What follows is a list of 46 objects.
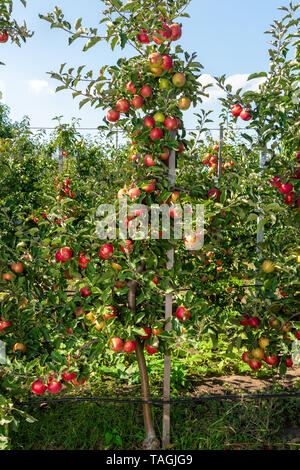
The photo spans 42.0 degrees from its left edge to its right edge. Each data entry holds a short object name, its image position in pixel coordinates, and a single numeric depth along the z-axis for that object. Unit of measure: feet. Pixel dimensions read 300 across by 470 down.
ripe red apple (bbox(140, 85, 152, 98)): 7.64
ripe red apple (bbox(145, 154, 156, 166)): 7.75
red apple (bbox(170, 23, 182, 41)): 7.64
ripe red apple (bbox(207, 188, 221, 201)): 8.31
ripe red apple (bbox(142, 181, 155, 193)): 7.56
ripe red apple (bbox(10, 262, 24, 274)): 7.58
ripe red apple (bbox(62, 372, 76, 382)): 7.20
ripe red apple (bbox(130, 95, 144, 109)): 7.61
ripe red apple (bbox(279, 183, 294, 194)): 8.05
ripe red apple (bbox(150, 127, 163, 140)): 7.64
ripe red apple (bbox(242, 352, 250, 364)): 8.27
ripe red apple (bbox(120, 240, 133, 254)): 7.22
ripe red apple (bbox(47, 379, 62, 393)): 7.06
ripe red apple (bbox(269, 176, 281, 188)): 8.00
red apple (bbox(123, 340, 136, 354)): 7.29
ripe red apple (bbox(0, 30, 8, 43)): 8.10
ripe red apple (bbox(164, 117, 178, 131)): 7.55
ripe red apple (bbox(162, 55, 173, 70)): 7.38
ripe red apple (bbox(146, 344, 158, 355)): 7.70
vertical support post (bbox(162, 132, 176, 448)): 7.78
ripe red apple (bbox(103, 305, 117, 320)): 7.46
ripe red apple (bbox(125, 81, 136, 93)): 7.50
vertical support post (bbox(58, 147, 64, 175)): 22.70
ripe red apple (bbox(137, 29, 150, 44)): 7.65
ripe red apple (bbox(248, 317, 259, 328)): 8.05
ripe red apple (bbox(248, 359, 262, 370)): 8.26
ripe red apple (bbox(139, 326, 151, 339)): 7.72
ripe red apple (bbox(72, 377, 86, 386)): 7.36
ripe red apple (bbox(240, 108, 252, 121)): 8.29
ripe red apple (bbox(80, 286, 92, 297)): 8.04
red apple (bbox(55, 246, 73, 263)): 7.64
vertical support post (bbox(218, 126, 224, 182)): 12.11
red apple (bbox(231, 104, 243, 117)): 8.54
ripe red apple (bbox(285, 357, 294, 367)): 8.31
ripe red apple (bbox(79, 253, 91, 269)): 7.65
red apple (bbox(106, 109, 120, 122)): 7.88
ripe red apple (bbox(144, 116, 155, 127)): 7.64
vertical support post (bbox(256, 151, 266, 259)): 10.27
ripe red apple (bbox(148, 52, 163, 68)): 7.27
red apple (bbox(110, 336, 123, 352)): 7.19
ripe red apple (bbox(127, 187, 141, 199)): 7.47
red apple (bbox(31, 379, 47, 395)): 7.06
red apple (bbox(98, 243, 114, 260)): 7.32
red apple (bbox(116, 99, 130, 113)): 7.65
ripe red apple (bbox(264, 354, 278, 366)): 8.13
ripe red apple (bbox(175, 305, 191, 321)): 7.53
